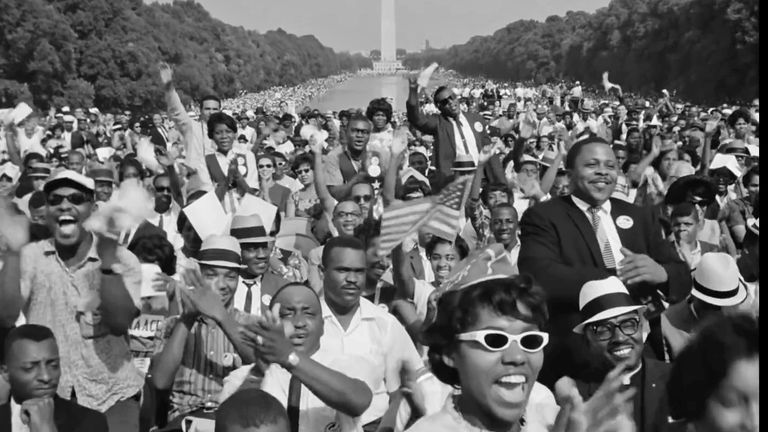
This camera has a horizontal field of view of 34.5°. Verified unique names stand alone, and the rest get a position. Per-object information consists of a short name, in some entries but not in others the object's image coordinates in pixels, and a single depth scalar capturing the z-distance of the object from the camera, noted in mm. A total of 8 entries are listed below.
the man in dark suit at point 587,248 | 4934
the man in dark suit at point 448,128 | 9891
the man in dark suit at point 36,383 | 4715
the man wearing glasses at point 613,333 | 4512
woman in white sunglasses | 3326
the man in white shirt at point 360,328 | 4859
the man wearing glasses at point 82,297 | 5641
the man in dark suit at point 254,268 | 5891
